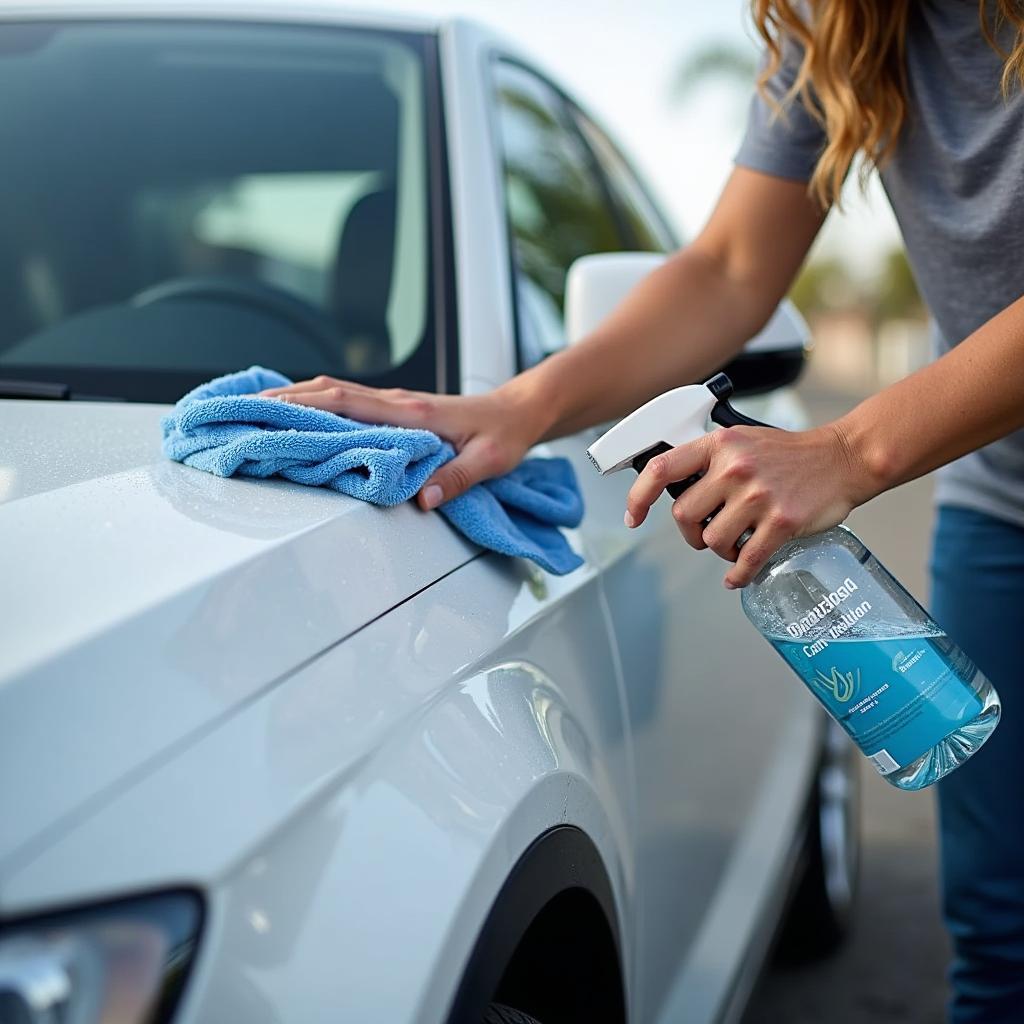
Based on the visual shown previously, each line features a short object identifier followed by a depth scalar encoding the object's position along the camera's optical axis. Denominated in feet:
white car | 2.49
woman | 3.93
